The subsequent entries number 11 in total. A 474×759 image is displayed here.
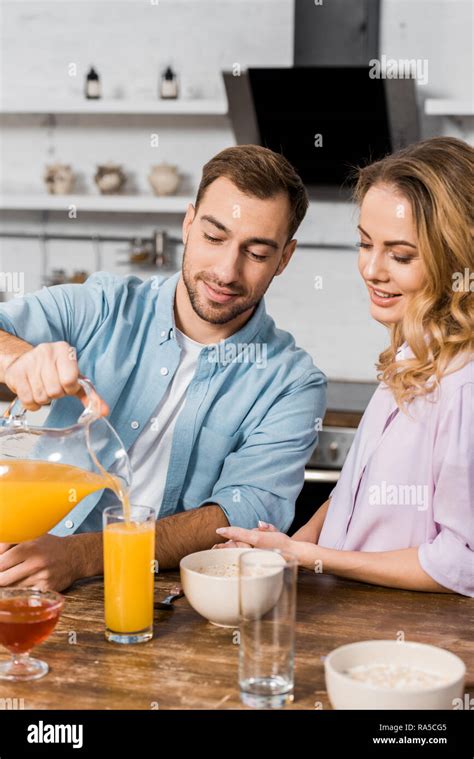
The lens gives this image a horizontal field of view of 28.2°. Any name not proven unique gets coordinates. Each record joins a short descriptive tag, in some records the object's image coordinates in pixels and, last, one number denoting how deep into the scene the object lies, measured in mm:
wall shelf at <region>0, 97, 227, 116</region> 3705
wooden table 1119
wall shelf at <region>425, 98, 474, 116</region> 3486
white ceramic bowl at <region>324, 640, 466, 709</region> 993
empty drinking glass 1102
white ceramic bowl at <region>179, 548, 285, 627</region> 1289
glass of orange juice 1268
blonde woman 1537
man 2018
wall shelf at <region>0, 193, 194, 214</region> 3811
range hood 3447
